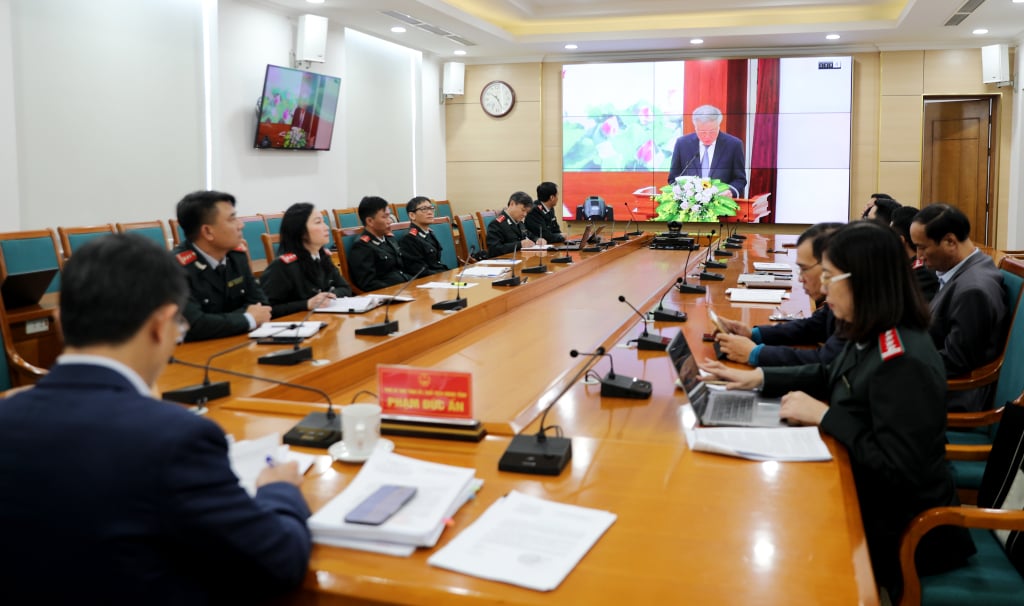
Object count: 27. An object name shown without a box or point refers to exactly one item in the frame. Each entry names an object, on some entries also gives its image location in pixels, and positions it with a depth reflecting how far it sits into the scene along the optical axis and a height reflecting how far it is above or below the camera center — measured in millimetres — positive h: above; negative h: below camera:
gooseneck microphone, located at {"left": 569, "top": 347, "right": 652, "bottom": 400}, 2125 -440
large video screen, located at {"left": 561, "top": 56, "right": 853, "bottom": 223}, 8883 +789
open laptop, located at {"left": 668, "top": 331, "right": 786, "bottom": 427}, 1887 -453
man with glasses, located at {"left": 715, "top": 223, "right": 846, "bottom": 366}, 2402 -389
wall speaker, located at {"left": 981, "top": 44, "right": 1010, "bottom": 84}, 8336 +1451
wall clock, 9781 +1315
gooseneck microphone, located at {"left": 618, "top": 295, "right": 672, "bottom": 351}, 2719 -417
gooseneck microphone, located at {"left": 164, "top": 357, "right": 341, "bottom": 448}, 1702 -445
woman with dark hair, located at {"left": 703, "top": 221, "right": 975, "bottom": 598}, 1627 -379
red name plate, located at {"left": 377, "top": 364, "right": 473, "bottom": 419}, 1744 -372
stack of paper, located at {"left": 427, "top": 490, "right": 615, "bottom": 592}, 1174 -487
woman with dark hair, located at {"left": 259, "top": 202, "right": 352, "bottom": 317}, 3783 -217
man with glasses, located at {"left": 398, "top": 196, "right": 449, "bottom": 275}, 5559 -208
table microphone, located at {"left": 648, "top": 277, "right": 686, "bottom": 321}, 3254 -395
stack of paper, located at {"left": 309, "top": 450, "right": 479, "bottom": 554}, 1256 -459
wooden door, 9039 +575
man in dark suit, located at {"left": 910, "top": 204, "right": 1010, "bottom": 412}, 2604 -280
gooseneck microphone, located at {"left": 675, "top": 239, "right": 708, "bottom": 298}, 4008 -362
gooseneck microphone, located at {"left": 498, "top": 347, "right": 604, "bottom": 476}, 1561 -452
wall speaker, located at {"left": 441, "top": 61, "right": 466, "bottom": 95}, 9656 +1524
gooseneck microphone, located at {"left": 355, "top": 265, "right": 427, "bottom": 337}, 2840 -389
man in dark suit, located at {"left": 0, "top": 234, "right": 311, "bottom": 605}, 979 -303
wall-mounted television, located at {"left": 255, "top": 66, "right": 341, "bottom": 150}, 6543 +832
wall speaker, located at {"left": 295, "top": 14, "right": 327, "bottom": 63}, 6828 +1402
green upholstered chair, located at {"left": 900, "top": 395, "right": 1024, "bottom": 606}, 1590 -678
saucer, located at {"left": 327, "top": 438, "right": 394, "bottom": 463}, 1607 -457
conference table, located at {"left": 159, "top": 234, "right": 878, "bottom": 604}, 1155 -483
